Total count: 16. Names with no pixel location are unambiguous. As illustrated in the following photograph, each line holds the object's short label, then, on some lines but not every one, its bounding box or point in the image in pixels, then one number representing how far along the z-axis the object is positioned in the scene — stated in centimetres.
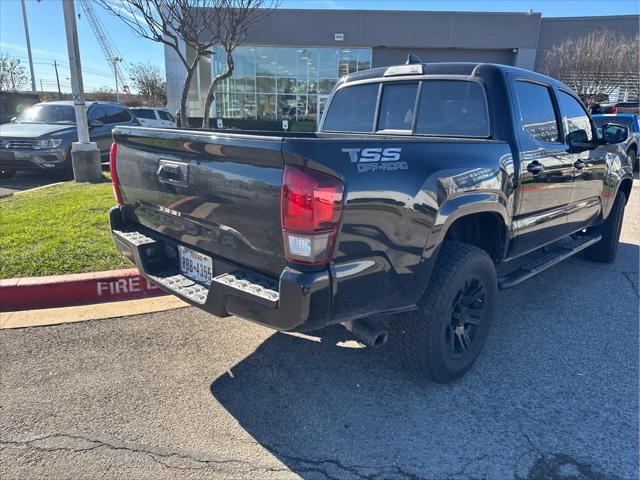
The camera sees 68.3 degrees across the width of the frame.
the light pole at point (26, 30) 2988
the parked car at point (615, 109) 1820
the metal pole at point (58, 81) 5684
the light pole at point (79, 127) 872
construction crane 5972
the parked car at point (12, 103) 1551
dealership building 2573
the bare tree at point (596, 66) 2292
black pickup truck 219
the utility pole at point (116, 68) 5664
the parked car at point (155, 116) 1601
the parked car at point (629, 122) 1370
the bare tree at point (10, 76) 3438
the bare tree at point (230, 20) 975
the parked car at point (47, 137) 938
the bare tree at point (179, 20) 868
